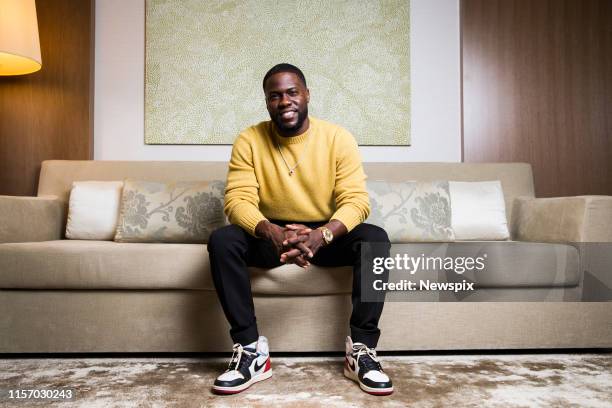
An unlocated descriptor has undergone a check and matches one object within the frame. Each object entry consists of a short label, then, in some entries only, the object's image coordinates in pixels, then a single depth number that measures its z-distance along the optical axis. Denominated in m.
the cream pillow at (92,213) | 2.35
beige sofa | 1.80
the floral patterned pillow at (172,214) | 2.23
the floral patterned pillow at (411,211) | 2.23
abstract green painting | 2.83
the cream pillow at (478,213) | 2.35
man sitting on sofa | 1.55
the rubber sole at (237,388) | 1.42
